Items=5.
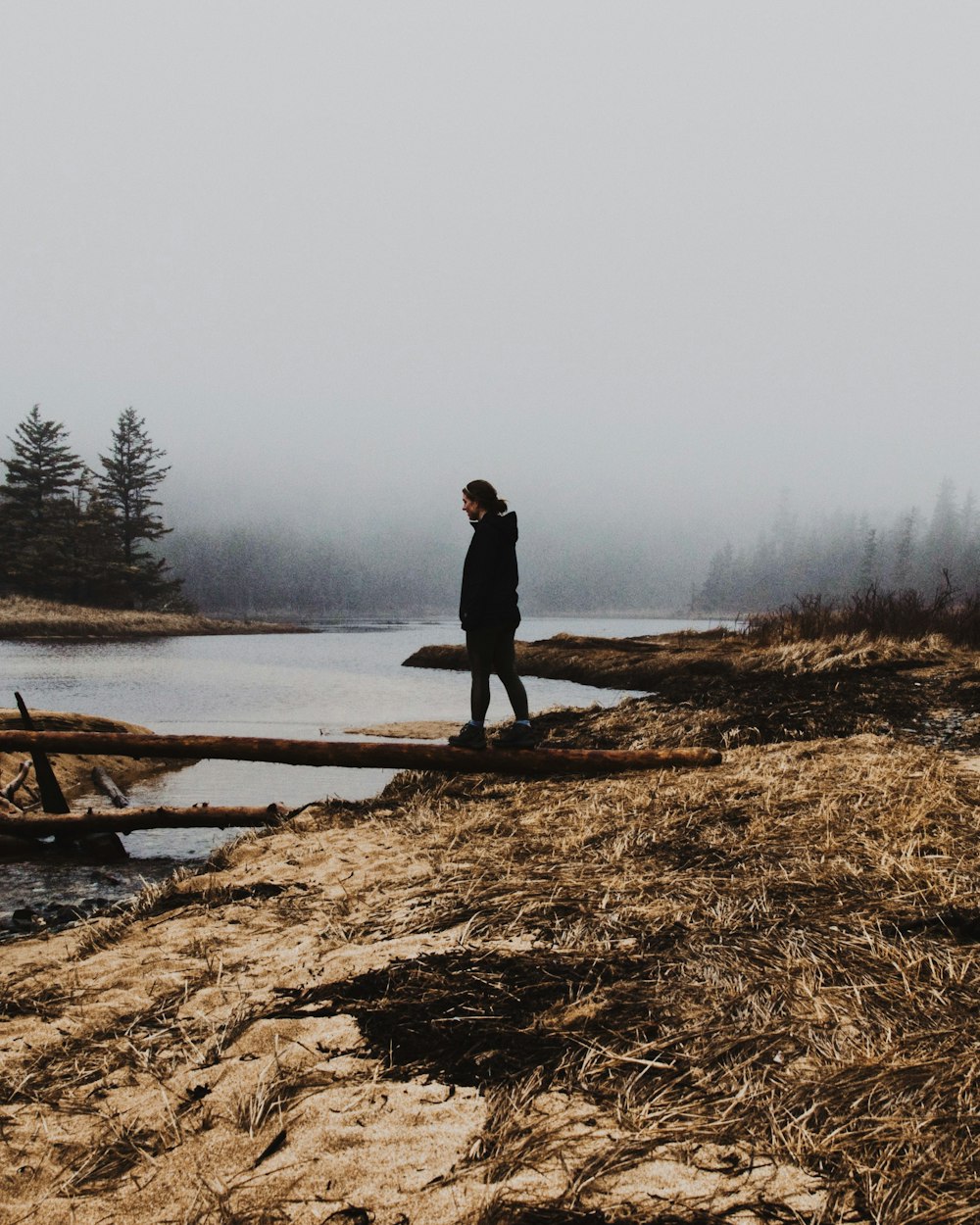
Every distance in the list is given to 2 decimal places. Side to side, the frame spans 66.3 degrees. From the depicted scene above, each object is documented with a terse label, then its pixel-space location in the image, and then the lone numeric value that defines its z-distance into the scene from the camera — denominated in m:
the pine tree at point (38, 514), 54.84
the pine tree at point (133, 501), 60.81
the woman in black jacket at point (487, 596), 6.65
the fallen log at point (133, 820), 7.14
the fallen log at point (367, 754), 7.04
